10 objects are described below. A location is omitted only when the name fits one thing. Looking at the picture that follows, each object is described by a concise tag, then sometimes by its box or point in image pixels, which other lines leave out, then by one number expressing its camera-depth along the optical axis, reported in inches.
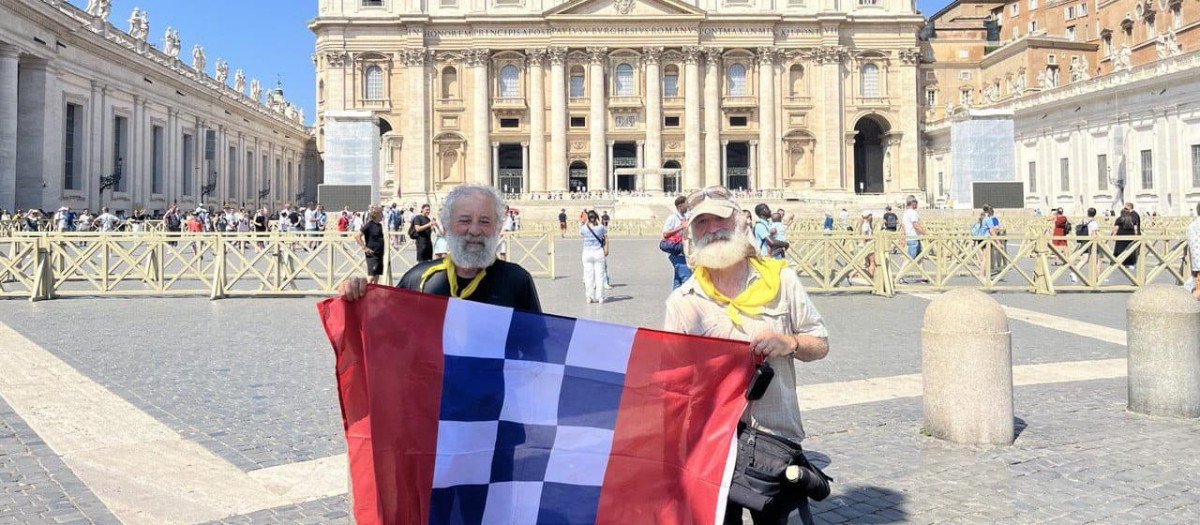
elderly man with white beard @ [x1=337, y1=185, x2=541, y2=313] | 133.0
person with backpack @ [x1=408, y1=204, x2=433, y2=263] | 471.4
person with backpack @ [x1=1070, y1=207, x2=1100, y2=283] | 571.1
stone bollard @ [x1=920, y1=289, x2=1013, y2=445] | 201.0
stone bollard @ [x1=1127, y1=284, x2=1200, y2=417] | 226.8
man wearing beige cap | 120.6
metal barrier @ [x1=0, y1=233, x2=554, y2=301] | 547.8
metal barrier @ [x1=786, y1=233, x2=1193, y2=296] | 565.3
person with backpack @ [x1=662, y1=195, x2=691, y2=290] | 419.7
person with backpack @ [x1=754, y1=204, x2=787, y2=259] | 470.6
